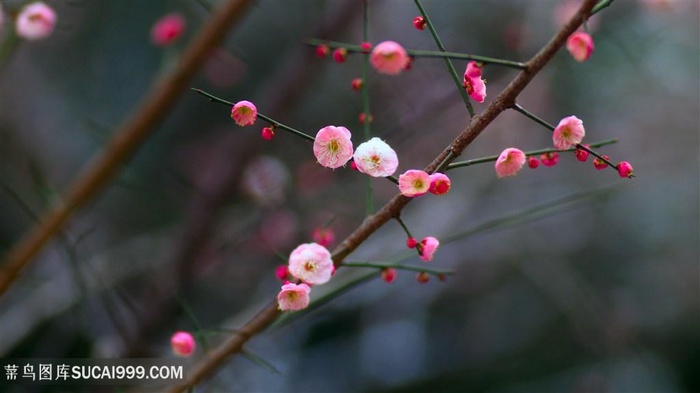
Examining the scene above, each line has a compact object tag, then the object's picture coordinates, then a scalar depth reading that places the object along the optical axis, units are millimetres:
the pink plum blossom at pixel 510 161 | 1686
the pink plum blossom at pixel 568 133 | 1666
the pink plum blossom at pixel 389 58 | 1652
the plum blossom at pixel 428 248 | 1722
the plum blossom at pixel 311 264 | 1698
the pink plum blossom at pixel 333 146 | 1678
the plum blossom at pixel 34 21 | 1944
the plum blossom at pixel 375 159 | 1679
